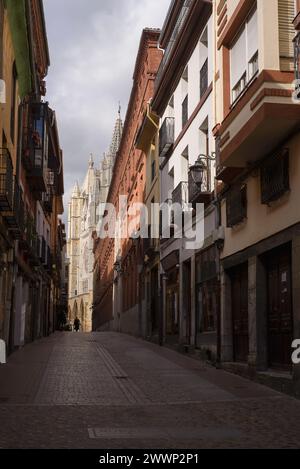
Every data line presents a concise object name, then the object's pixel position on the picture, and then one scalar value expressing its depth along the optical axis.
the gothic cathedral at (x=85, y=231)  100.88
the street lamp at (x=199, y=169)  17.77
